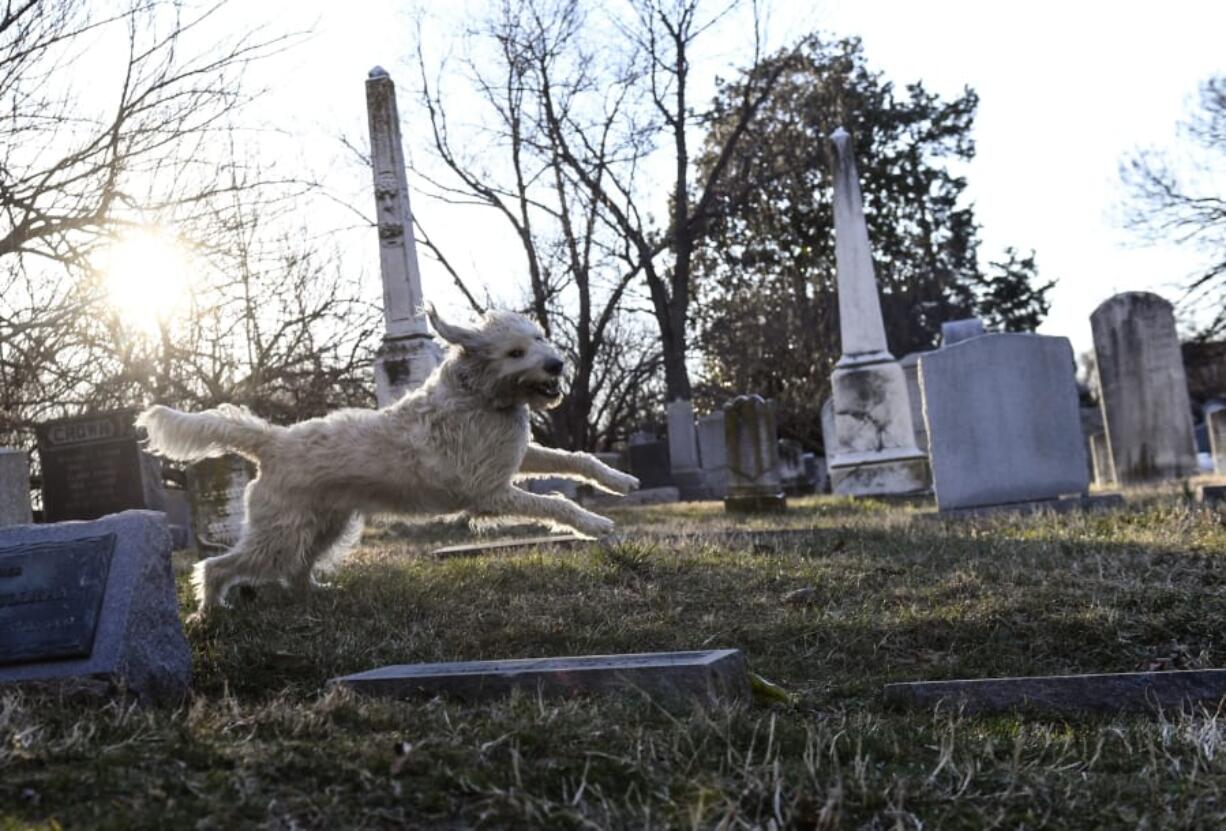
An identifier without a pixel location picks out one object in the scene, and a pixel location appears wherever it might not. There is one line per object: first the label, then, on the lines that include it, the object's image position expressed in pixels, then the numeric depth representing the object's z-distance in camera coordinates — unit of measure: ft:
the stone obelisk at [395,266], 44.21
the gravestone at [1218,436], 61.21
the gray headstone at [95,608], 12.71
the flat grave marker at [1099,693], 13.01
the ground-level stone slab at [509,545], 26.43
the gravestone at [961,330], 40.73
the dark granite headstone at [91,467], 40.47
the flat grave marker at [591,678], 11.93
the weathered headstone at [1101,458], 62.69
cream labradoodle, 19.74
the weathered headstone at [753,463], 44.75
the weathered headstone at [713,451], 81.10
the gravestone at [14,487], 29.25
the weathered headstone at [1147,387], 49.80
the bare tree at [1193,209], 88.63
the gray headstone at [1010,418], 33.73
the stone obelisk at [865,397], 53.36
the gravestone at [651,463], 84.48
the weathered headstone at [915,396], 67.46
